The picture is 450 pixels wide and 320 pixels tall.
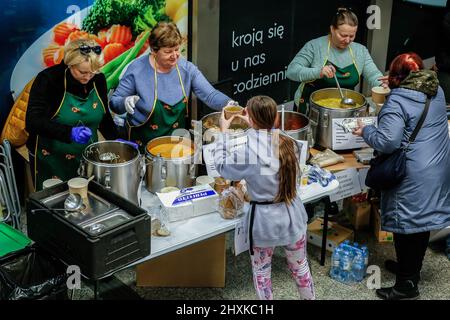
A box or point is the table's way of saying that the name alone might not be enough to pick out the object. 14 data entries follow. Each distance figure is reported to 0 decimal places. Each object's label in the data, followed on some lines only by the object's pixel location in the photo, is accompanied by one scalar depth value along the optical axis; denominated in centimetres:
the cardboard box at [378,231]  497
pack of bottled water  451
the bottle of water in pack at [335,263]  454
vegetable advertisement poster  480
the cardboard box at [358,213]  505
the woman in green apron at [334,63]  491
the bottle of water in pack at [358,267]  452
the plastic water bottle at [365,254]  457
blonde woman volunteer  393
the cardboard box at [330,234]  480
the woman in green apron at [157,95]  435
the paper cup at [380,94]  475
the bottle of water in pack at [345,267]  450
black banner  610
